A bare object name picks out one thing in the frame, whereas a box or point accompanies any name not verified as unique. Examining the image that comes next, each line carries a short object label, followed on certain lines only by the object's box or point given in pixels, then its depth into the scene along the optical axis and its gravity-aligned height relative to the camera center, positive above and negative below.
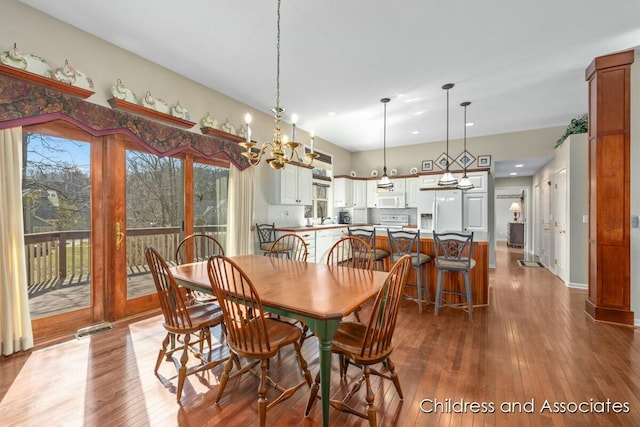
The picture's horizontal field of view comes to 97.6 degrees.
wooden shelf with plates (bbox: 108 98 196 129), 3.01 +1.18
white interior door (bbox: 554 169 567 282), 4.99 -0.25
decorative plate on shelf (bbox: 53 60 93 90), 2.61 +1.31
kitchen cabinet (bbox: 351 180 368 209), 7.61 +0.55
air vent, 2.77 -1.19
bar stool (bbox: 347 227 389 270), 3.86 -0.41
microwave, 7.15 +0.34
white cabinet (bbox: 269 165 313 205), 5.12 +0.53
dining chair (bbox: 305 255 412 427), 1.54 -0.76
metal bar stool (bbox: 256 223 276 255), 4.73 -0.39
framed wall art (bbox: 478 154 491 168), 6.46 +1.21
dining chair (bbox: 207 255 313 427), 1.56 -0.76
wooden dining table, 1.45 -0.50
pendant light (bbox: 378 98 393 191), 5.28 +0.58
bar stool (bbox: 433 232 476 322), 3.27 -0.58
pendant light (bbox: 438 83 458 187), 4.61 +0.54
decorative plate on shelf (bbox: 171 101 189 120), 3.60 +1.33
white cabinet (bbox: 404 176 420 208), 6.94 +0.55
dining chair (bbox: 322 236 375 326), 2.60 -0.53
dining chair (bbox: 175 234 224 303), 3.80 -0.53
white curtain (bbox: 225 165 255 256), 4.41 +0.02
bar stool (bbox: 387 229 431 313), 3.58 -0.52
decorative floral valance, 2.31 +0.96
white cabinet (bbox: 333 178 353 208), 7.23 +0.53
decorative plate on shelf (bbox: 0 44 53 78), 2.29 +1.30
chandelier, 2.26 +0.54
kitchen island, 3.63 -0.78
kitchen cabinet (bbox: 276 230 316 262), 5.18 -0.50
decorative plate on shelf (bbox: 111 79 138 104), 3.01 +1.33
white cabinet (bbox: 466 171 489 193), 5.89 +0.68
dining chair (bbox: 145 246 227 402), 1.88 -0.77
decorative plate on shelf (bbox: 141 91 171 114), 3.28 +1.32
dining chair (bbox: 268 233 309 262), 4.51 -0.56
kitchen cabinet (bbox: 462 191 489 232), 5.88 +0.02
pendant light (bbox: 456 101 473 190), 4.71 +0.54
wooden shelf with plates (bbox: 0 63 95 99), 2.27 +1.17
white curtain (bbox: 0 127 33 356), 2.34 -0.35
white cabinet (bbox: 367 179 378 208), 7.51 +0.53
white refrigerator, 6.06 +0.07
